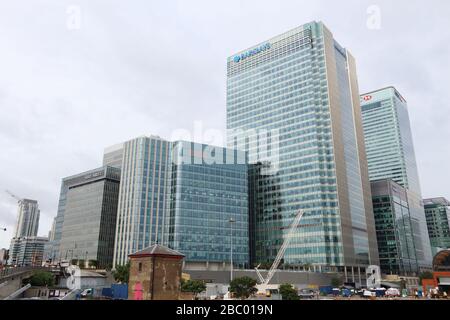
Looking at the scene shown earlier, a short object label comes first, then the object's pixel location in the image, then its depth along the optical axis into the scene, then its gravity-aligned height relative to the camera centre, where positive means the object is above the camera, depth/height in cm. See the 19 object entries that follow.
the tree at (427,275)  18262 -466
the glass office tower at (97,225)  18150 +2017
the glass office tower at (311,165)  16475 +4773
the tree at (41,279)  10038 -387
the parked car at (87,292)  8876 -673
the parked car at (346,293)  11469 -850
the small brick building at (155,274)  4328 -104
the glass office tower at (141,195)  15462 +3009
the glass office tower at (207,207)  14962 +2431
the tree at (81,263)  16695 +89
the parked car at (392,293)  10549 -770
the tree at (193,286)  8438 -476
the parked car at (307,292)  10285 -860
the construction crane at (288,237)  16940 +1286
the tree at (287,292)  7962 -567
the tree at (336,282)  14275 -635
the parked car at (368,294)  9698 -750
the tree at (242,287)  8175 -475
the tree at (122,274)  9950 -244
